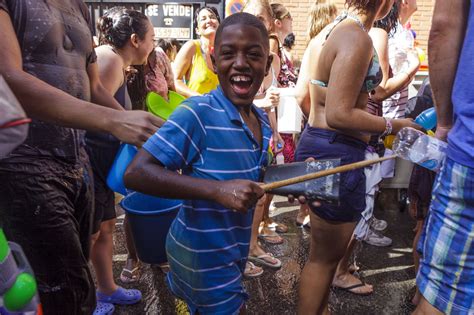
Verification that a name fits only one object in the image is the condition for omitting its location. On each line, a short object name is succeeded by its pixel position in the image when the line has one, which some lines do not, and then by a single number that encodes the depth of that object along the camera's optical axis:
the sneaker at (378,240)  4.01
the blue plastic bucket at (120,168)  2.21
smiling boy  1.40
